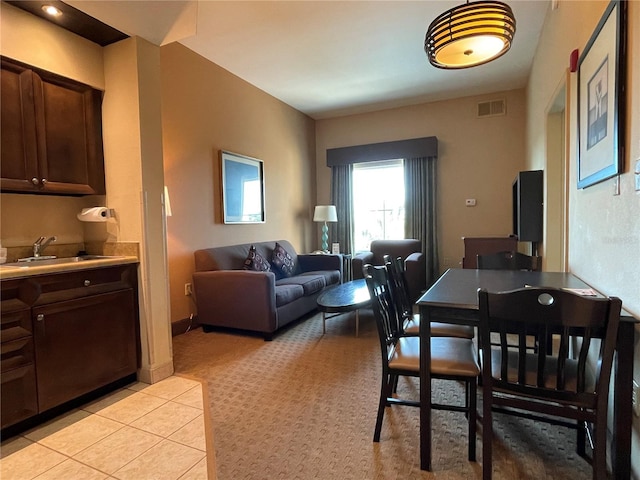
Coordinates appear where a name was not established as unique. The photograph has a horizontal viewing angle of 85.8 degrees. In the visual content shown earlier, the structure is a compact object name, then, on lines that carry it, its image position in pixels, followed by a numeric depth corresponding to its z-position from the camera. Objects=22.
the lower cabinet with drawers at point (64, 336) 1.84
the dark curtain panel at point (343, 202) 5.93
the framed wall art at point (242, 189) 4.18
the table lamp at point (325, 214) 5.55
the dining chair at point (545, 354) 1.19
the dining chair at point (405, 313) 2.15
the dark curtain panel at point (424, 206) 5.37
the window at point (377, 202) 5.75
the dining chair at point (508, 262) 2.76
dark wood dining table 1.28
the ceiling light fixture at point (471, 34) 1.77
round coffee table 3.12
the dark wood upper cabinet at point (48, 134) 2.08
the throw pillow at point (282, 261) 4.41
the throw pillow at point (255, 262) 3.86
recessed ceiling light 2.11
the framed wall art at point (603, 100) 1.42
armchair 4.49
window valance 5.33
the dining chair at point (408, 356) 1.60
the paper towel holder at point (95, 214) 2.43
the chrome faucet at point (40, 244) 2.33
